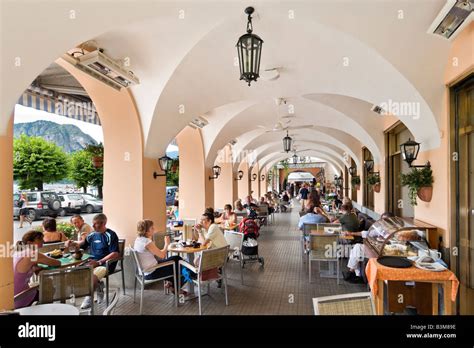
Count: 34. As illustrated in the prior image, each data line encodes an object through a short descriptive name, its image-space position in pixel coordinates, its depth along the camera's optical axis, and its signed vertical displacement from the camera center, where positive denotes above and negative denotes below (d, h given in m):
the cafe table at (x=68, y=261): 3.66 -1.06
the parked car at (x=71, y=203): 15.88 -1.32
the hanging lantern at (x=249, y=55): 2.72 +1.16
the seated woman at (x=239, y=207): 9.33 -0.95
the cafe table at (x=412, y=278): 2.92 -1.03
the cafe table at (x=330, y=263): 5.15 -1.68
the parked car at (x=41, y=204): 14.18 -1.22
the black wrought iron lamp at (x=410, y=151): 4.24 +0.38
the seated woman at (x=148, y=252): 4.04 -1.01
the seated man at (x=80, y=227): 4.90 -0.81
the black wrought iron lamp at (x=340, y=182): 17.60 -0.29
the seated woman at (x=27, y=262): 3.11 -0.93
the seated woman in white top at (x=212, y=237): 4.73 -0.98
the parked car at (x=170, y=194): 19.66 -1.10
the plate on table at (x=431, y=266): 2.99 -0.94
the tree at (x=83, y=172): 18.45 +0.47
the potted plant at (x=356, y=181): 10.70 -0.16
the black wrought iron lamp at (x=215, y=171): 9.45 +0.24
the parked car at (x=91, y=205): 17.17 -1.52
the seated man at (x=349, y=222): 5.62 -0.87
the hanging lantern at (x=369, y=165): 7.98 +0.33
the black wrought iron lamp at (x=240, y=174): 13.50 +0.17
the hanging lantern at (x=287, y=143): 8.61 +1.03
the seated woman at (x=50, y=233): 4.62 -0.85
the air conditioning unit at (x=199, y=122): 7.05 +1.37
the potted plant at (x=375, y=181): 7.41 -0.11
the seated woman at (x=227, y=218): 7.10 -1.04
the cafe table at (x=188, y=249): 4.42 -1.09
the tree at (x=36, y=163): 15.51 +0.94
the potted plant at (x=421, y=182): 4.03 -0.08
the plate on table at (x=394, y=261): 3.09 -0.93
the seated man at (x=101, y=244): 4.28 -0.96
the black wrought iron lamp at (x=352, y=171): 12.40 +0.27
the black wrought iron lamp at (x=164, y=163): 5.68 +0.31
